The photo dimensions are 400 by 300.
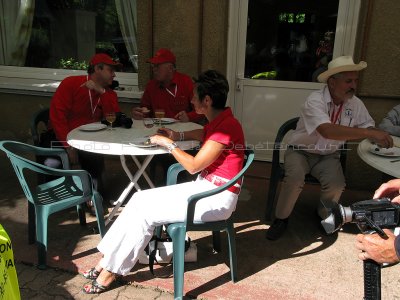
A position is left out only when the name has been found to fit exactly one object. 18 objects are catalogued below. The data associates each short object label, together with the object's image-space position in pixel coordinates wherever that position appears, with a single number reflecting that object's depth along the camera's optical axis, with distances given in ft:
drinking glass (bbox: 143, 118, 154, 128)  10.99
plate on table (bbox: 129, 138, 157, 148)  8.81
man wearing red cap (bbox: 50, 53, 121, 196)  11.12
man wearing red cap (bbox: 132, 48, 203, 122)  12.41
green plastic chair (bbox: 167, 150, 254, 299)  7.56
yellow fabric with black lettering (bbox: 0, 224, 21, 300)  4.47
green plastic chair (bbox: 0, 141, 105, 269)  8.60
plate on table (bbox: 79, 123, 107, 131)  10.39
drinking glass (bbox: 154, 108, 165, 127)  11.02
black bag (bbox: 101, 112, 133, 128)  10.84
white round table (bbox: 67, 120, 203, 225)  8.71
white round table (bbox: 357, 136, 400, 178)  8.04
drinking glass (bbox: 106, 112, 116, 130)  10.30
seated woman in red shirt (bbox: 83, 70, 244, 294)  7.78
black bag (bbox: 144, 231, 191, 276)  8.57
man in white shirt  9.89
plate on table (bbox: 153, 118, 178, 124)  11.59
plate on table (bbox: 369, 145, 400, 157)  8.91
